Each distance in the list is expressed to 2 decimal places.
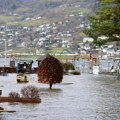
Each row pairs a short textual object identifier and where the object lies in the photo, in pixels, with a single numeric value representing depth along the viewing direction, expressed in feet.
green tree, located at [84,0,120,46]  206.80
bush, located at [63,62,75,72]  242.78
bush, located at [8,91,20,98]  106.73
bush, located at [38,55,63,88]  138.72
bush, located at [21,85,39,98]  105.40
